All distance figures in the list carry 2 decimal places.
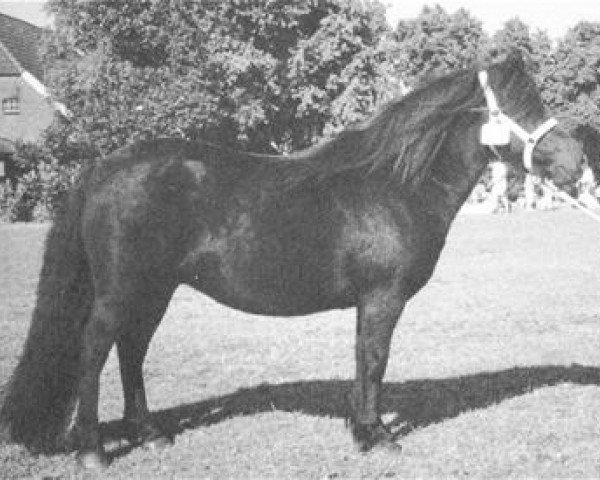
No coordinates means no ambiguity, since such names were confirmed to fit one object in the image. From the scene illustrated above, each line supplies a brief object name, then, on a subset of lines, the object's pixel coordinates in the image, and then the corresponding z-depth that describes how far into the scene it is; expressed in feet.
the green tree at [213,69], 117.80
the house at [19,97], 149.48
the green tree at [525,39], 212.23
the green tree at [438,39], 208.44
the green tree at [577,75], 203.41
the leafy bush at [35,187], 118.01
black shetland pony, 17.20
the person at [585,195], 17.88
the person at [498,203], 150.25
